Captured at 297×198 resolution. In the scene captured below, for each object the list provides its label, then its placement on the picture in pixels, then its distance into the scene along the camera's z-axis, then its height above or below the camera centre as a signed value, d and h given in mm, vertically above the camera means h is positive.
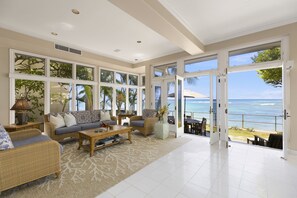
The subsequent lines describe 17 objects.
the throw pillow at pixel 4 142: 1982 -619
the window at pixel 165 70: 6012 +1295
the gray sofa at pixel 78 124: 3961 -836
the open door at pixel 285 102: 3164 -73
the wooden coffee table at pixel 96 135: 3299 -899
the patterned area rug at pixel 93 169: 2047 -1335
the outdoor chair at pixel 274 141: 3844 -1192
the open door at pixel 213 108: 4492 -314
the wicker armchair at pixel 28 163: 1880 -938
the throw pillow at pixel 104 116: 5454 -658
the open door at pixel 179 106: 5113 -258
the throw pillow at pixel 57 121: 4084 -638
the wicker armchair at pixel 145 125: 4996 -943
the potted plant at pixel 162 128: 4824 -1006
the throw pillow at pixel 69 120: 4379 -652
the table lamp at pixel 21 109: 3660 -255
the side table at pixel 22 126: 3548 -717
